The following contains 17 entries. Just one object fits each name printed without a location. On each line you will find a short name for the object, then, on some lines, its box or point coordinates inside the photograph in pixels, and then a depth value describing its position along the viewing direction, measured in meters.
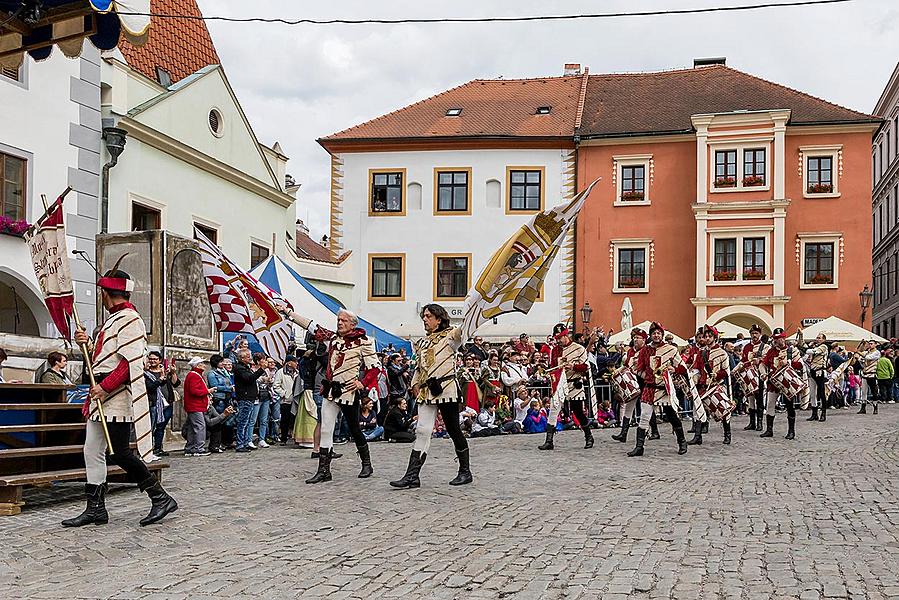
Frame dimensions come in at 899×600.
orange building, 38.91
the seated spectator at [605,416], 21.27
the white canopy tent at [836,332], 28.25
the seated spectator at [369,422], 18.21
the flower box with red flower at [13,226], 18.44
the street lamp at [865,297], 36.81
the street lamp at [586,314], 38.02
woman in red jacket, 15.25
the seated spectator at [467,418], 19.28
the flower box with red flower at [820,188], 39.38
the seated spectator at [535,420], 19.99
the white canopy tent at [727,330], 30.45
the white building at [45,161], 18.81
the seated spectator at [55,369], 12.68
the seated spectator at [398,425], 17.84
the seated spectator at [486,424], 19.28
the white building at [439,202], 40.91
